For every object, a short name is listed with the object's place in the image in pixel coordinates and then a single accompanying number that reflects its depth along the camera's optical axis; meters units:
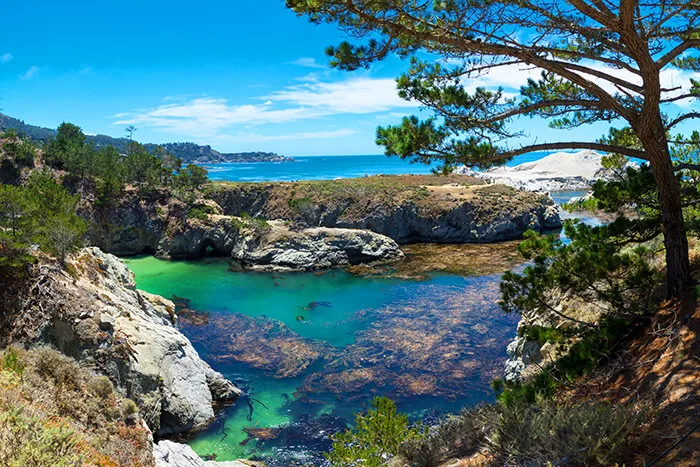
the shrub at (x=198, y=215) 43.28
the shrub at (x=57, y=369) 9.12
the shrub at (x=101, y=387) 9.76
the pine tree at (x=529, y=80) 7.08
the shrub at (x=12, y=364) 8.05
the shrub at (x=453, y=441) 6.80
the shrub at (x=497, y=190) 52.94
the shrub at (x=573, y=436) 4.79
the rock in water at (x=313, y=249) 38.12
